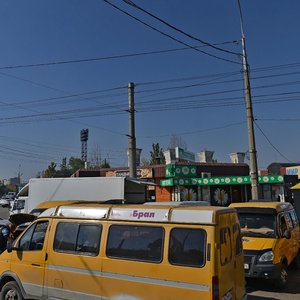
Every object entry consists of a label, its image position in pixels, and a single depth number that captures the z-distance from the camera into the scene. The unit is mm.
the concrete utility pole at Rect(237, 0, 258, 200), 17281
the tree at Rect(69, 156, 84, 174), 111512
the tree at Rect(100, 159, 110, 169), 76250
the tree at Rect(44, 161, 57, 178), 98788
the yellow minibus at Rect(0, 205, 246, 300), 5715
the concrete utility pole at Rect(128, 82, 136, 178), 22012
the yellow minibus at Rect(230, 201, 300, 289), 9047
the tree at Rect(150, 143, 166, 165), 65125
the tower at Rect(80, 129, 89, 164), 119688
